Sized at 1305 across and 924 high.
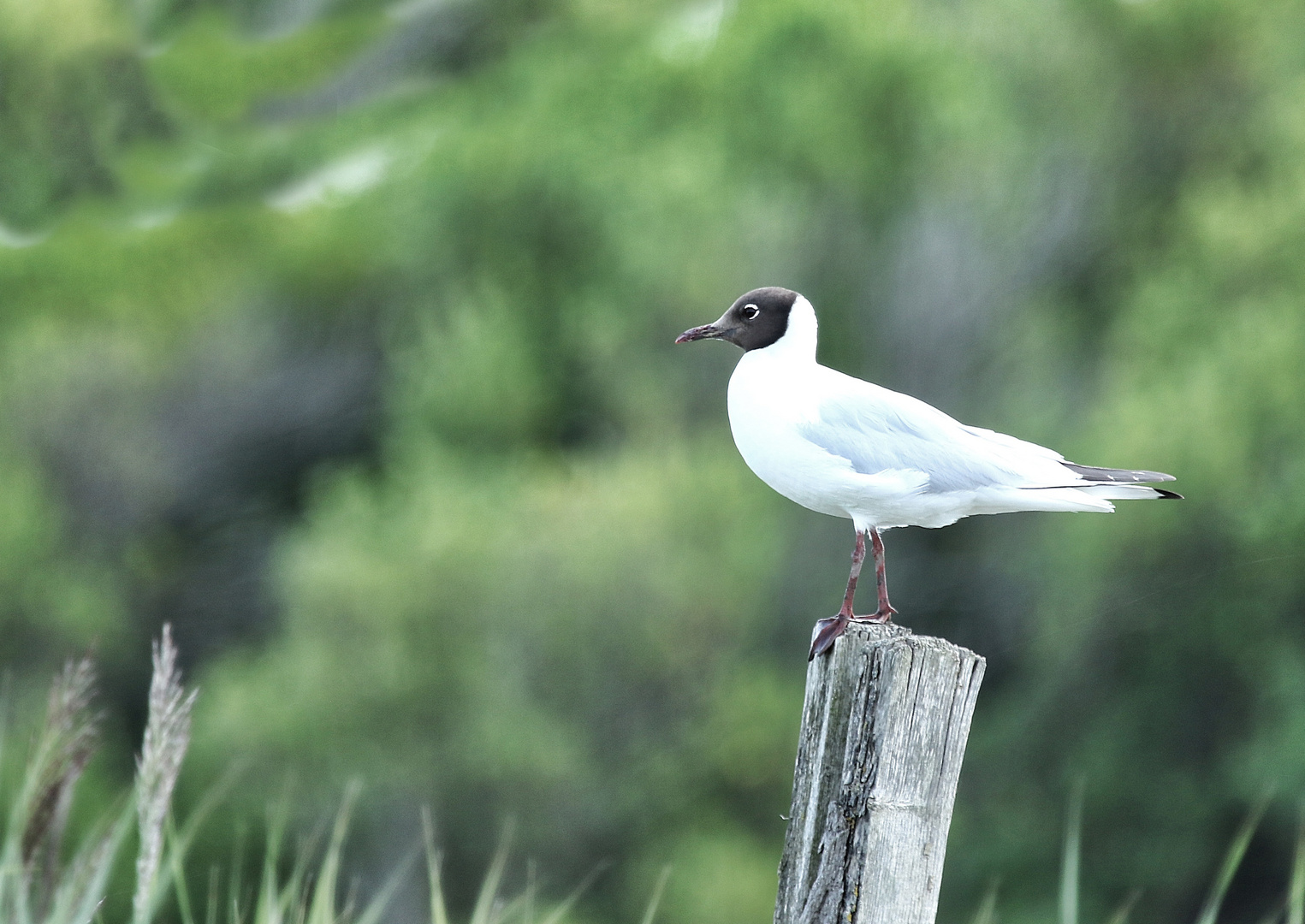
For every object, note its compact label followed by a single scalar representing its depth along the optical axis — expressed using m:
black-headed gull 13.23
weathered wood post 13.01
